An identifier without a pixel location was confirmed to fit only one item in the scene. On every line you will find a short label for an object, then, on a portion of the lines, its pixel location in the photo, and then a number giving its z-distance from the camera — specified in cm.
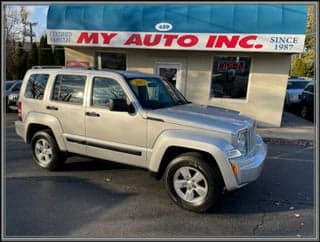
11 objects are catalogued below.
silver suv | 324
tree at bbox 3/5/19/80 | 2197
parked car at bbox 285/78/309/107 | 1312
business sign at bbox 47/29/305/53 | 736
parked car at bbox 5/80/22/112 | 1078
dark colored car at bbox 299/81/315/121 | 1021
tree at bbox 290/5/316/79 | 2641
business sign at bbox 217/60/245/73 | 847
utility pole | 2867
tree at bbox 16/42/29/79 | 2231
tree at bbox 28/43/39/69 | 2259
